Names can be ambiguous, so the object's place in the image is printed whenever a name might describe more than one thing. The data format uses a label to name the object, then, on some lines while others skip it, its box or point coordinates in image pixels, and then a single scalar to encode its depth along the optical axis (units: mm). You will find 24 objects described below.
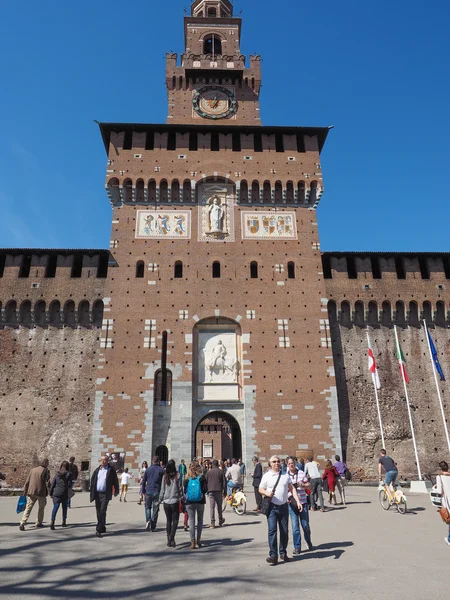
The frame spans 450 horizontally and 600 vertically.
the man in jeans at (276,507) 6395
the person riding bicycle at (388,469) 11758
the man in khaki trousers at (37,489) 9617
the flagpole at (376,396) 20641
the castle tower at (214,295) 20766
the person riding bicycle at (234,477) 12727
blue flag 20156
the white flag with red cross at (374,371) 21031
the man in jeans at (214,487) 9938
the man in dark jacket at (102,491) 8641
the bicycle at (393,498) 11527
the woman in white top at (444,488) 6648
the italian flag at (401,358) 20400
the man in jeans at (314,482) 11312
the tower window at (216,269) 23386
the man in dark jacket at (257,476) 12055
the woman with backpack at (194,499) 7578
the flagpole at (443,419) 20836
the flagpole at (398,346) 20377
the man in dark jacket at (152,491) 9227
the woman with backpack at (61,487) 9539
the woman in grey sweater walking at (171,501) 7797
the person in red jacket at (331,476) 13016
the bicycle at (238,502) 12256
